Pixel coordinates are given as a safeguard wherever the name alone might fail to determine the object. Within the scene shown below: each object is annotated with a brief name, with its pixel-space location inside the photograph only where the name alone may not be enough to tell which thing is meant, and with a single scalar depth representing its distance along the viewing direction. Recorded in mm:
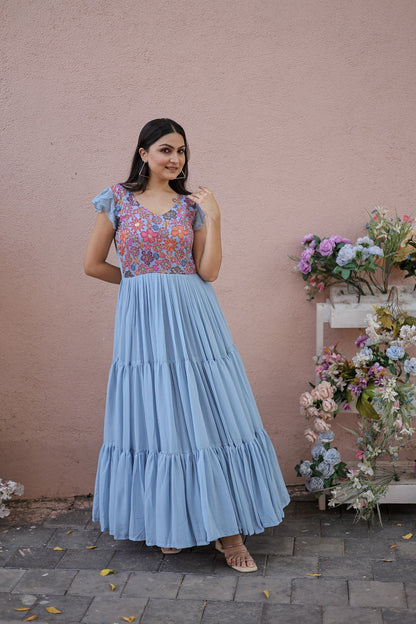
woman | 2816
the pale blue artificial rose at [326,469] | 3301
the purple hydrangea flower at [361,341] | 3230
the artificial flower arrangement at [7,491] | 3400
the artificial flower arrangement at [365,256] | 3227
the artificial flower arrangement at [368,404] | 3082
